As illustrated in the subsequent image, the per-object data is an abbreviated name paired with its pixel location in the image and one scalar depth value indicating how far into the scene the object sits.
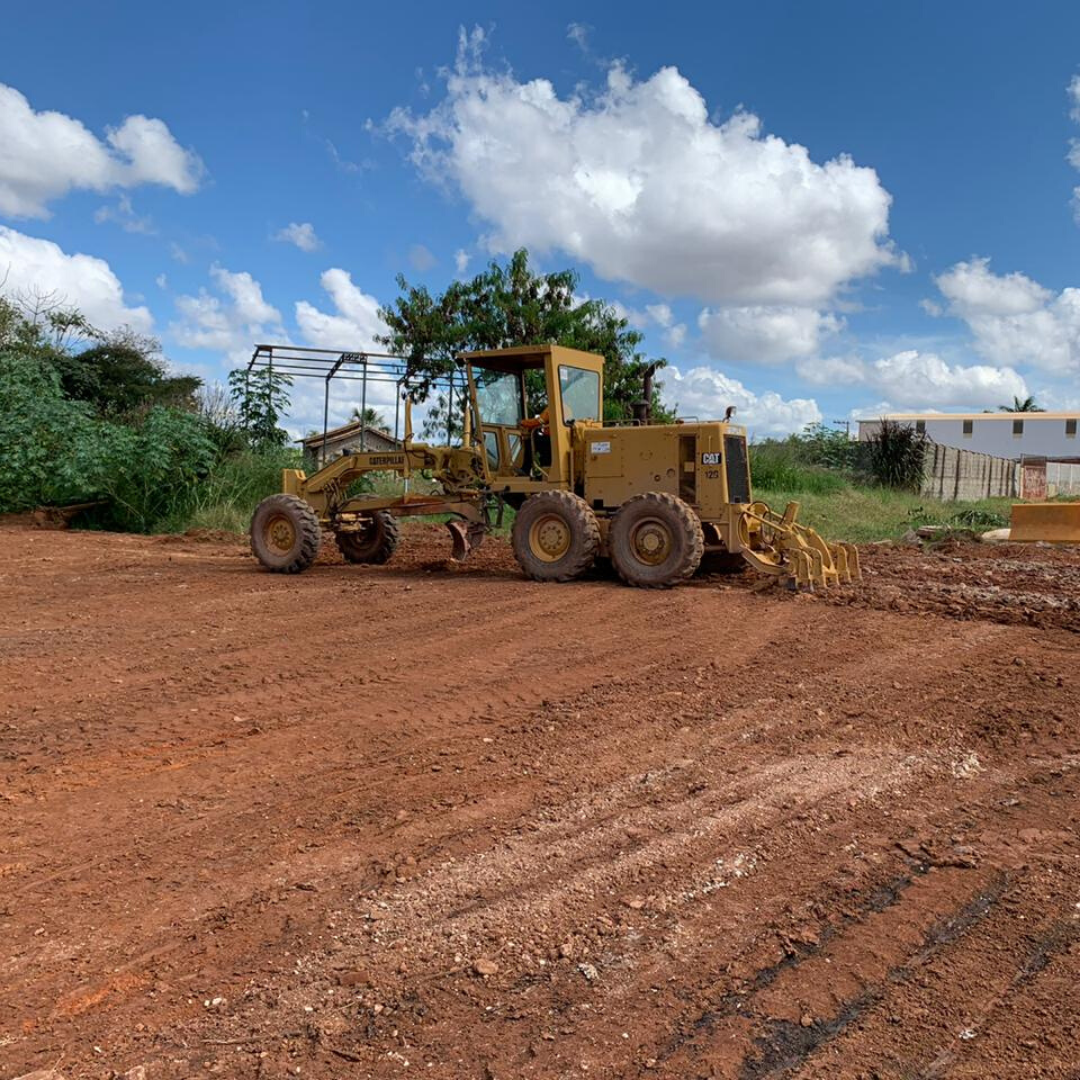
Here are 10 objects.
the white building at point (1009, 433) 63.41
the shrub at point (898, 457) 30.30
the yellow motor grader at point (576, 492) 10.23
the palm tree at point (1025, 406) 76.00
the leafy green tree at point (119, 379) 27.11
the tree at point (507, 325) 20.45
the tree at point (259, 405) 20.23
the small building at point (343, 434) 21.72
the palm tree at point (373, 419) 34.21
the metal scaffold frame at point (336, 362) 18.56
